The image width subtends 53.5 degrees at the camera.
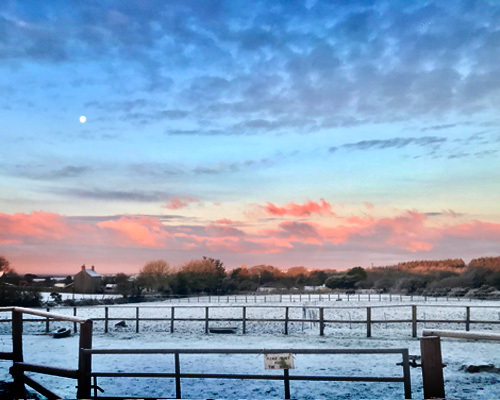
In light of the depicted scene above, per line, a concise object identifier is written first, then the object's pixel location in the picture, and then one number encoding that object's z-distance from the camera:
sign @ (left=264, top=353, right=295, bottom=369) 5.68
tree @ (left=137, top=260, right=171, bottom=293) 69.69
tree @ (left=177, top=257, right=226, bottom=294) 75.56
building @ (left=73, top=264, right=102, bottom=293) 71.75
